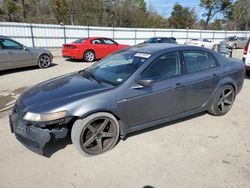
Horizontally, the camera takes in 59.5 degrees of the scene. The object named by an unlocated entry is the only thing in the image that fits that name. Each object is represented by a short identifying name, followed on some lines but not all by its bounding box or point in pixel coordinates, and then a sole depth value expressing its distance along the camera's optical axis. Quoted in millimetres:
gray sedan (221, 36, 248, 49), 23362
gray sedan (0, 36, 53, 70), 8320
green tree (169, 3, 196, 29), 42281
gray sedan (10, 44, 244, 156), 2945
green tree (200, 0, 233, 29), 36556
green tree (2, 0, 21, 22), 23734
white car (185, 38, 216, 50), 20272
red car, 11930
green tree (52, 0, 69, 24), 25970
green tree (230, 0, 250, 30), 39938
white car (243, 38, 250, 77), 7492
